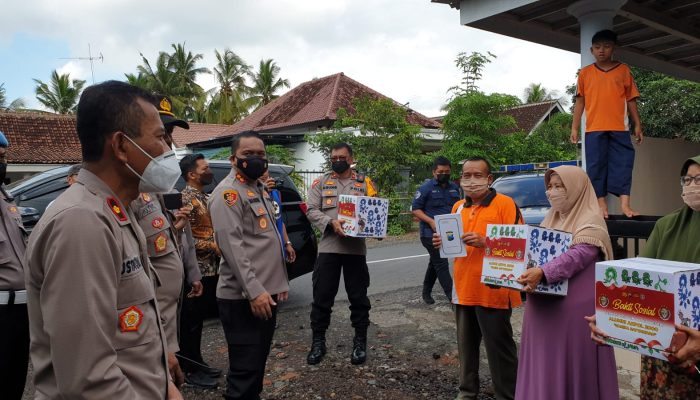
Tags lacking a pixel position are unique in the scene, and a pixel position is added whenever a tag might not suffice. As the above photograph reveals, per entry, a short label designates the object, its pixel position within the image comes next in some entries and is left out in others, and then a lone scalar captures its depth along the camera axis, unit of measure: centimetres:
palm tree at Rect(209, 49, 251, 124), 3475
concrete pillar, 541
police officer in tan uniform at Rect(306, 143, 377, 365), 479
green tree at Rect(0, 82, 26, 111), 3216
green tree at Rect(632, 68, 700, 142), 1617
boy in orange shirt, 502
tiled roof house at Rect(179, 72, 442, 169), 2012
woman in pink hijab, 285
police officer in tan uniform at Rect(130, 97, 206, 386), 274
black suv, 595
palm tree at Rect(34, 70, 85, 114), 3538
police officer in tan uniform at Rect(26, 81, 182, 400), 138
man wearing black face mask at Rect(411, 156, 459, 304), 642
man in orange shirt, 358
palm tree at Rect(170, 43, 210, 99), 3616
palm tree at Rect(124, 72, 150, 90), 3390
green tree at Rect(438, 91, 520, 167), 1536
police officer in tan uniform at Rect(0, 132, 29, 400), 278
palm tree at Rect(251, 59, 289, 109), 3561
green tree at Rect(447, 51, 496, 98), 1577
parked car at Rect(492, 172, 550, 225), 754
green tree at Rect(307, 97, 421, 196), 1559
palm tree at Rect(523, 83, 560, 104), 3925
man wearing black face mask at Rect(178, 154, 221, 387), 433
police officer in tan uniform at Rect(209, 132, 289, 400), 317
